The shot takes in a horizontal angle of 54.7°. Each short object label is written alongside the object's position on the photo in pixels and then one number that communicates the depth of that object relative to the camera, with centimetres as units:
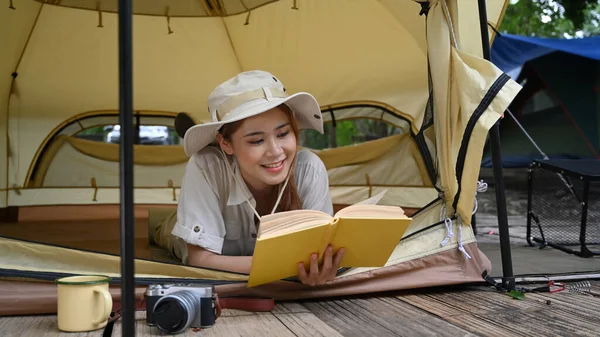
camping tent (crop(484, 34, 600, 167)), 450
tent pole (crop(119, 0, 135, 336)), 64
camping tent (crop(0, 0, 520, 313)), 233
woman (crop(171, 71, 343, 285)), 125
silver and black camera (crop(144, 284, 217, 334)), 100
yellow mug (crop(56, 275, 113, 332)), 100
